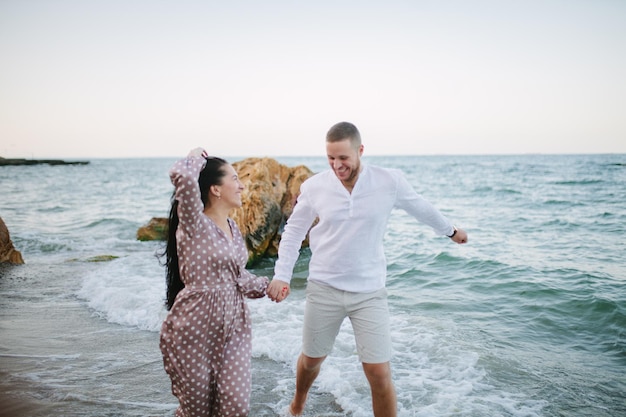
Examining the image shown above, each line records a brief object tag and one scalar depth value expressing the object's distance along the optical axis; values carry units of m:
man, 3.49
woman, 2.83
